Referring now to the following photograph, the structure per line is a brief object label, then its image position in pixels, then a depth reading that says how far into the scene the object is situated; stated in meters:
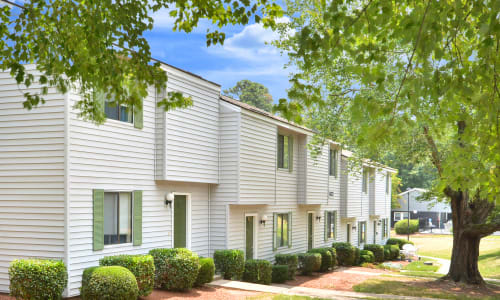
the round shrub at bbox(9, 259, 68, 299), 10.53
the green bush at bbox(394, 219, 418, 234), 58.84
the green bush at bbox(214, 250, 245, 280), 16.52
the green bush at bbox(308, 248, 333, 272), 23.26
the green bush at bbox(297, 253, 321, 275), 21.66
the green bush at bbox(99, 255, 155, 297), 12.20
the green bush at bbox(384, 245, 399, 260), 33.06
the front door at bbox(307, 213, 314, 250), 24.98
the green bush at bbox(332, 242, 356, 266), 26.47
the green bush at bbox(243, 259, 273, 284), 17.53
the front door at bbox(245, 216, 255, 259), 19.12
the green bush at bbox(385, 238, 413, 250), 39.16
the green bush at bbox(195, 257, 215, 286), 14.66
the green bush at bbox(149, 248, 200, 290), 13.59
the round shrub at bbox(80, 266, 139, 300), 10.98
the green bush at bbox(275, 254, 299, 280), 20.17
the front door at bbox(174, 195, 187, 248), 15.97
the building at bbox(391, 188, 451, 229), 65.75
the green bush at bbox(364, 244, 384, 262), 31.11
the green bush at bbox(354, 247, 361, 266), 27.38
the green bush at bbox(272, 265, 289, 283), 18.86
